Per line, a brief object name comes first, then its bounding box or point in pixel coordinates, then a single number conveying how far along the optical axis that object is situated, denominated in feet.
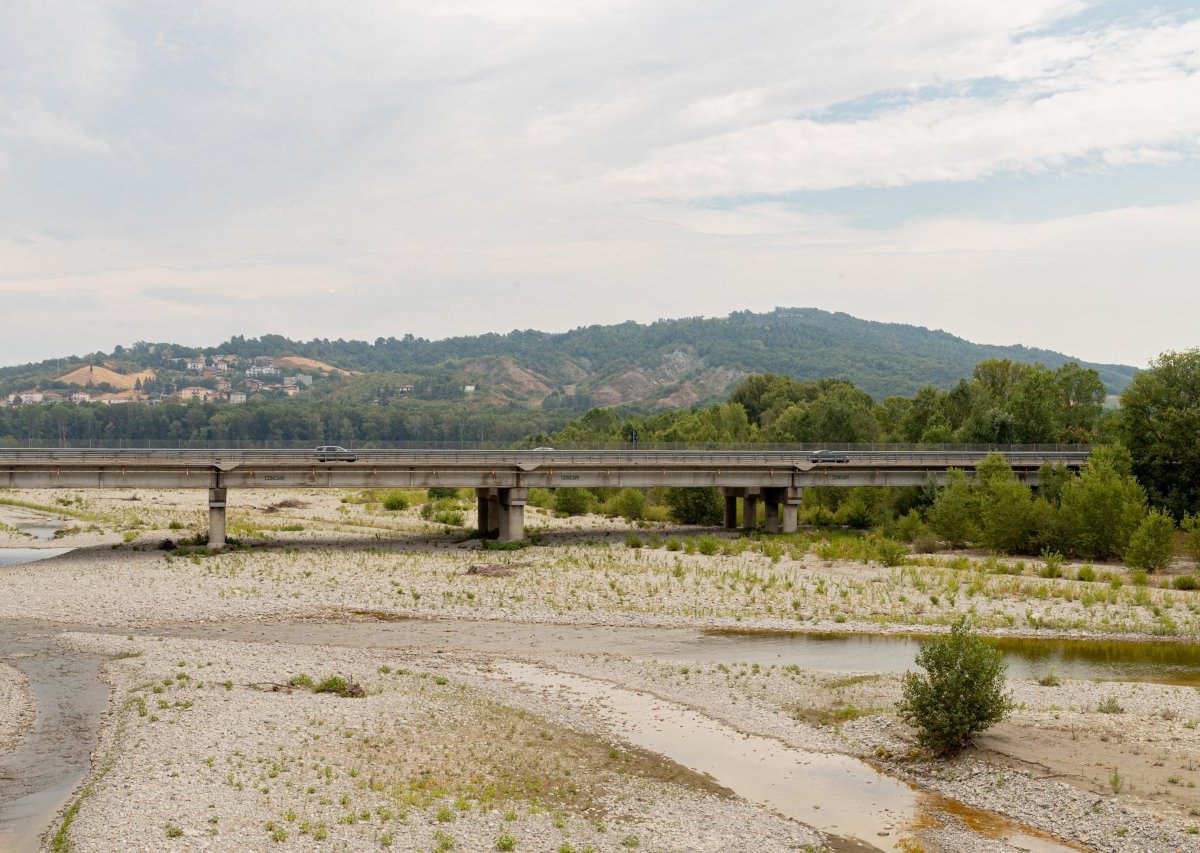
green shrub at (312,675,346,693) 108.68
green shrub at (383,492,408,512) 368.48
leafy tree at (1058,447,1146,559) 222.89
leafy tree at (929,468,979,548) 250.78
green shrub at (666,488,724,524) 310.26
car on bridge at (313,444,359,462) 236.22
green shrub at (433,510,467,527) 304.91
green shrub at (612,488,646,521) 330.54
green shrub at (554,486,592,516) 352.90
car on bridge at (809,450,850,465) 280.31
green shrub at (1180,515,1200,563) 214.07
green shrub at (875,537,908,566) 212.64
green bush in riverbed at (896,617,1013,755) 88.94
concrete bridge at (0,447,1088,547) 220.84
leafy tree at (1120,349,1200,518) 269.44
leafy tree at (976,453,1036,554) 236.63
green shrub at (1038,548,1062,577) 200.13
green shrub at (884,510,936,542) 265.75
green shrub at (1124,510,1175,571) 206.59
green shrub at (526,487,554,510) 377.91
